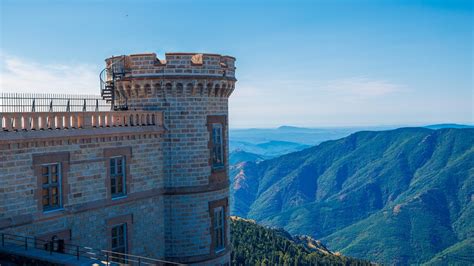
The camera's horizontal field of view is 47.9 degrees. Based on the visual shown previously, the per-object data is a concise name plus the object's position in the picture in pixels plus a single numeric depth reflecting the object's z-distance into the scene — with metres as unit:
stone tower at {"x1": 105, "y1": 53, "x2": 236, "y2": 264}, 23.64
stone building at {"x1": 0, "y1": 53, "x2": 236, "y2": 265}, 18.38
